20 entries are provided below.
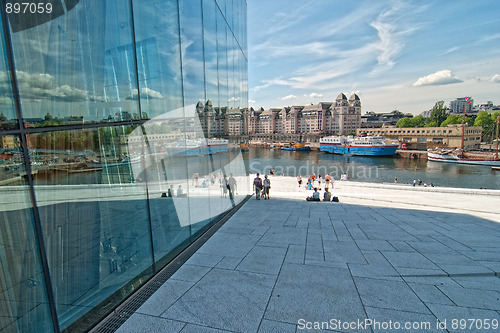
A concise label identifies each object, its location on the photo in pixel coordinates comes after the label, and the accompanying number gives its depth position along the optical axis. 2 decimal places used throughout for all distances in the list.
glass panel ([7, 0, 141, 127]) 3.13
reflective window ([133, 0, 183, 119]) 5.34
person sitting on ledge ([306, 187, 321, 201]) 15.31
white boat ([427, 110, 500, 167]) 54.97
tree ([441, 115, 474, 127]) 103.88
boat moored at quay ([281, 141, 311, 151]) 101.46
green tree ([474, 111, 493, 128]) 102.12
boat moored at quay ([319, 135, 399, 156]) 73.19
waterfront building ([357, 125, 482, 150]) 86.25
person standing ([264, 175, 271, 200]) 14.60
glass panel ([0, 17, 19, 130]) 2.81
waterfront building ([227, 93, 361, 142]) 146.00
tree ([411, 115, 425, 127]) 122.19
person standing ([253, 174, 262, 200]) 14.43
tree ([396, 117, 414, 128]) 122.69
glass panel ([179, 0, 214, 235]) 7.37
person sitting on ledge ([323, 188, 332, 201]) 15.54
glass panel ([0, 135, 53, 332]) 2.80
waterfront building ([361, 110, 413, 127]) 165.60
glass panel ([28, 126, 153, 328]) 3.44
